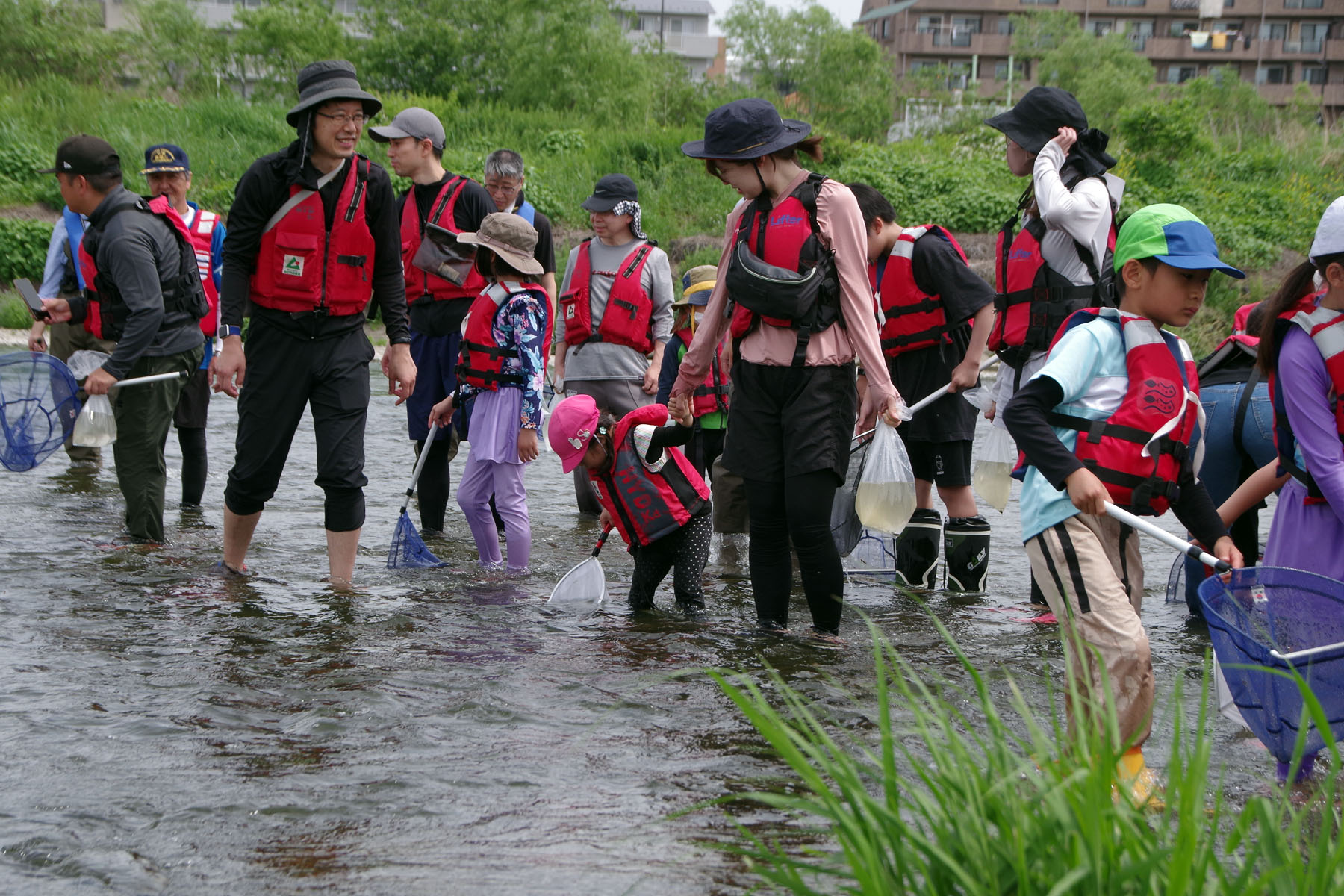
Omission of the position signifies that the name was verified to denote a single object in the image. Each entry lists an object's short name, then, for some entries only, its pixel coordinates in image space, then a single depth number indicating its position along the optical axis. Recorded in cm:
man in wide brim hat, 546
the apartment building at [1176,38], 8281
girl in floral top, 623
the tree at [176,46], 5488
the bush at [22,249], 2083
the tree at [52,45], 4450
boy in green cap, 355
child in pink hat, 555
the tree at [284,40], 4903
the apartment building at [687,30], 10619
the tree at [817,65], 5959
